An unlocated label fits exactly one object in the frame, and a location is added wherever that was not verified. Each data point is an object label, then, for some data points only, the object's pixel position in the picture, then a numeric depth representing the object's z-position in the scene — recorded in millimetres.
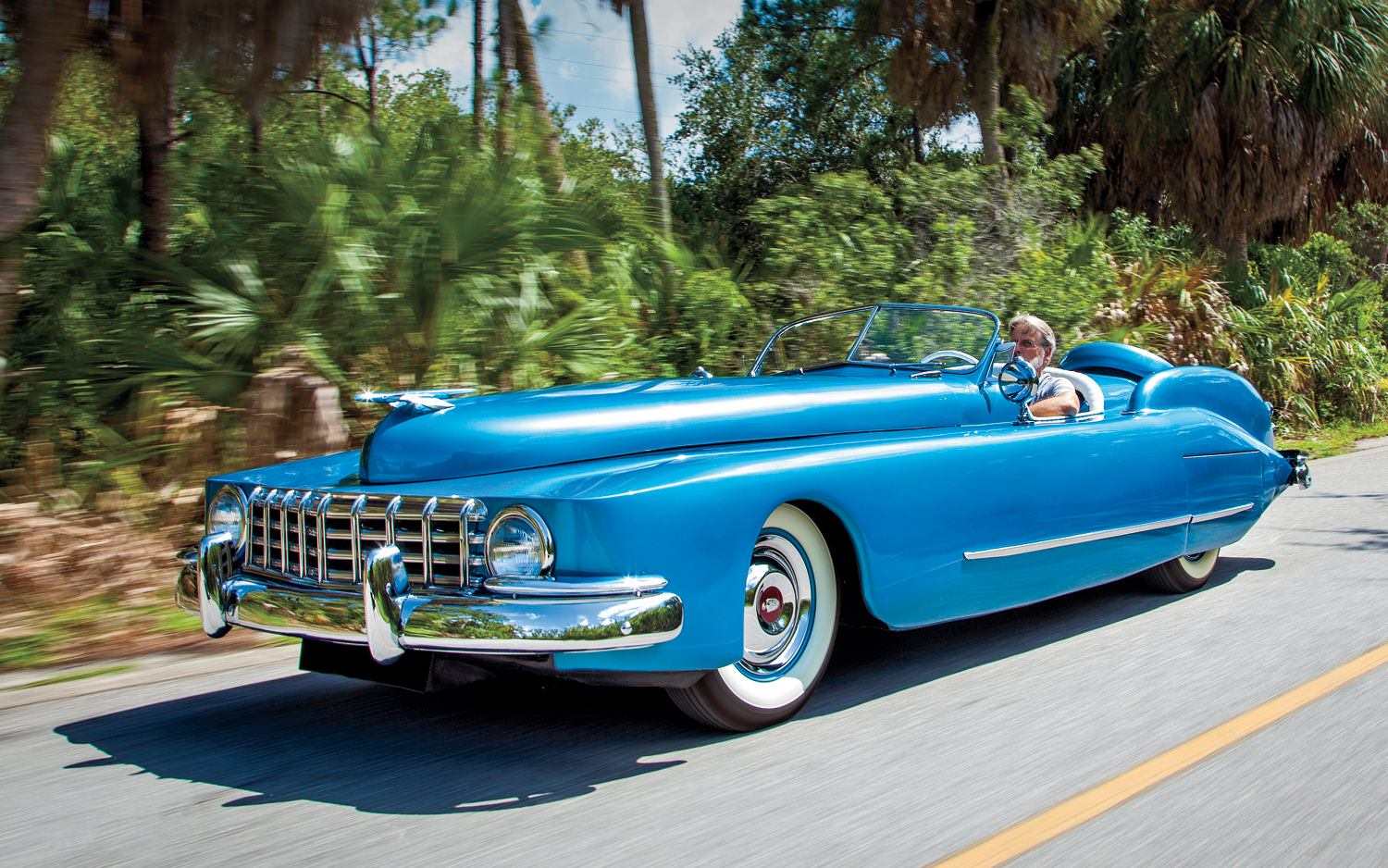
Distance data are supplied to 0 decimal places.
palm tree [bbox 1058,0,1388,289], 16922
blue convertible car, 3648
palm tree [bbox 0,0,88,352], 6336
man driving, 5762
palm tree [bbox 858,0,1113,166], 14883
